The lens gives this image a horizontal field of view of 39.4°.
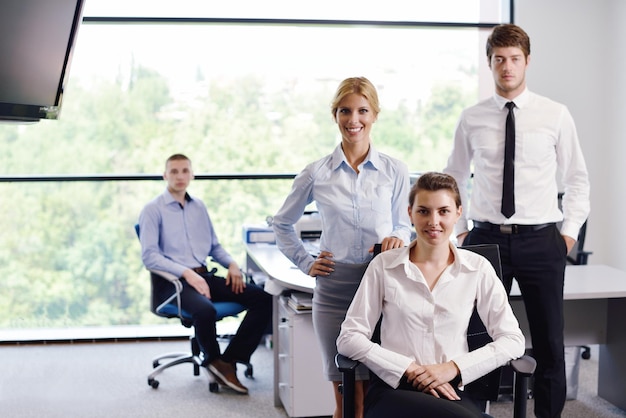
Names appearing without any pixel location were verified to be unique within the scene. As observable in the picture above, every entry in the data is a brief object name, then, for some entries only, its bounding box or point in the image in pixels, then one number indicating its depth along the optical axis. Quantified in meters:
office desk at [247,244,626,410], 4.10
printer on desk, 4.98
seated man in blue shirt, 4.67
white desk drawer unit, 4.04
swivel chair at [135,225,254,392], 4.68
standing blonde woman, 3.10
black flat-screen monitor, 2.20
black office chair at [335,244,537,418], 2.60
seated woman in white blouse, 2.69
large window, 5.82
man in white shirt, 3.40
